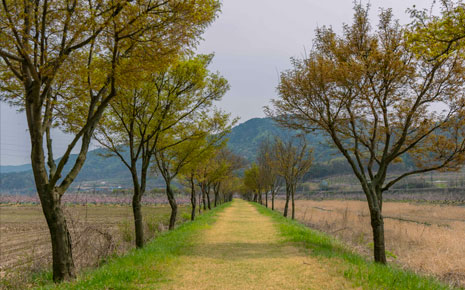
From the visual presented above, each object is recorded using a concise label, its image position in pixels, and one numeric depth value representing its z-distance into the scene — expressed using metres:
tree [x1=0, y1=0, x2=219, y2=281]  6.42
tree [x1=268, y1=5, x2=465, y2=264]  9.77
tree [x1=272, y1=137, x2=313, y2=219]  28.28
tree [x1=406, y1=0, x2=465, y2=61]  5.85
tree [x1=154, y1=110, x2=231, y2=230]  17.72
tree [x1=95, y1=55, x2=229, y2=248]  12.83
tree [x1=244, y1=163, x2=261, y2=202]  52.16
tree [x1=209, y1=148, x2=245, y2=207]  32.78
